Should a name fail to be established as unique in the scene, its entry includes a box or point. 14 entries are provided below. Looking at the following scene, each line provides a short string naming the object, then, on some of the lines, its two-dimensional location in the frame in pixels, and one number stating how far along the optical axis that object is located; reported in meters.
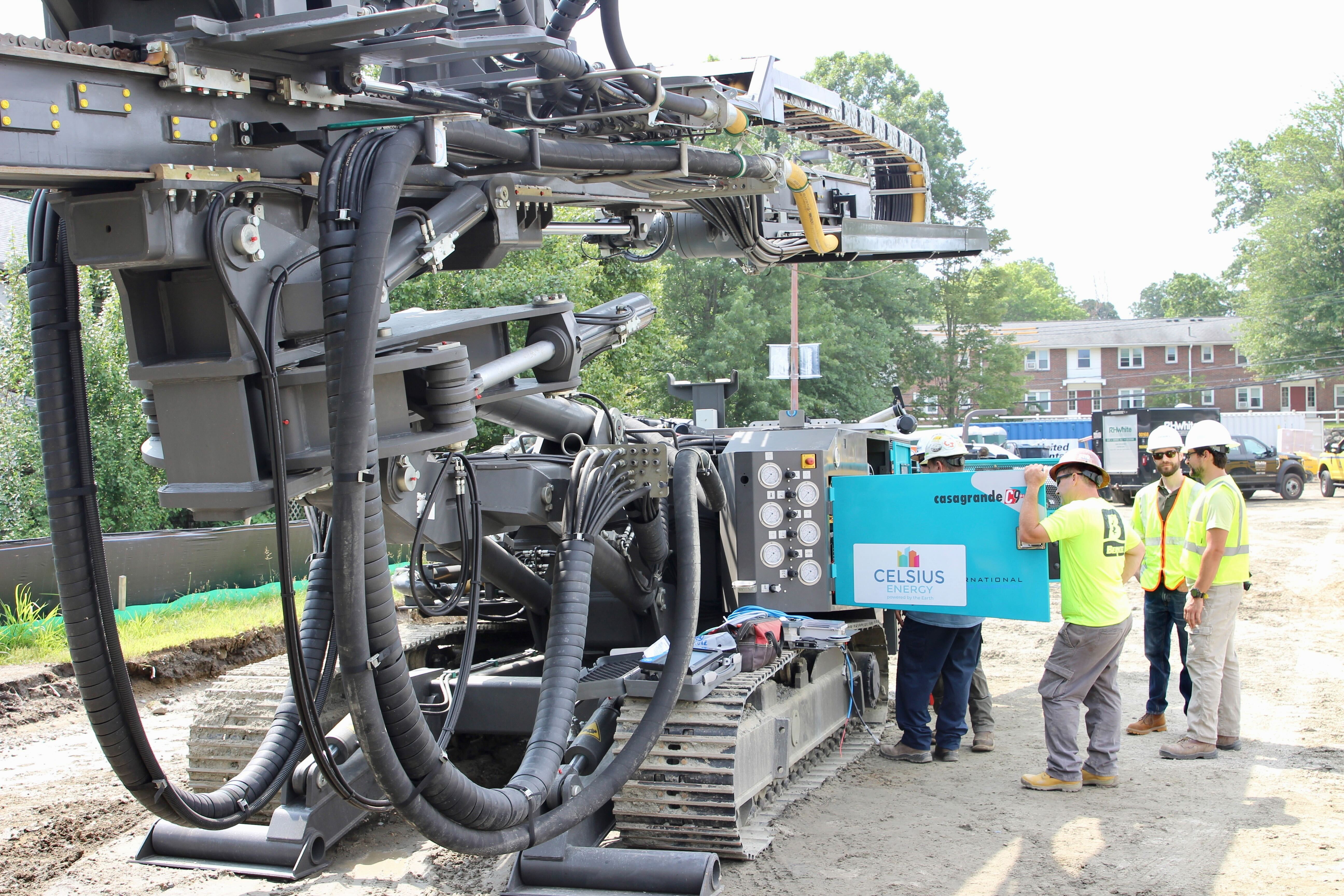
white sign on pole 24.64
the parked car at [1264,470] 28.88
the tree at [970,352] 47.84
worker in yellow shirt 7.02
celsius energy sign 6.84
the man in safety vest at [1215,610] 7.65
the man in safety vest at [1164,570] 8.23
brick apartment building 66.56
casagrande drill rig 3.23
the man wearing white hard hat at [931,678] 7.50
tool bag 6.29
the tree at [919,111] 48.78
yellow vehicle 30.31
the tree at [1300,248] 50.97
